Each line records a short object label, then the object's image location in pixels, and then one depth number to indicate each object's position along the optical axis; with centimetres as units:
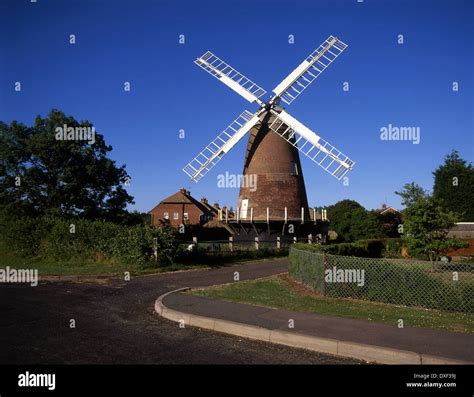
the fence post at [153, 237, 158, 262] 1741
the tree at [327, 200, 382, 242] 3534
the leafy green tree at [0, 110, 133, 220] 2545
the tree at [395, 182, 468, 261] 1716
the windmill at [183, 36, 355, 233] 2700
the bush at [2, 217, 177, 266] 1752
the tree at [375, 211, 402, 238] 4622
